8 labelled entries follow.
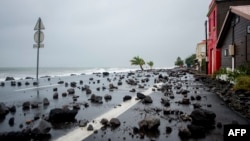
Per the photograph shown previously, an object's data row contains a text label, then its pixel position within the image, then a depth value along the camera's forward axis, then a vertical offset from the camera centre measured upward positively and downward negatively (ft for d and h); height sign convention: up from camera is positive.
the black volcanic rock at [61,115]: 17.05 -4.47
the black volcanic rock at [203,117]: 15.76 -4.29
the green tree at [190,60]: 168.92 +10.31
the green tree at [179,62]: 196.66 +9.64
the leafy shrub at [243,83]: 29.71 -2.17
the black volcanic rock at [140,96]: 28.12 -4.14
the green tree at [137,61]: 162.11 +8.70
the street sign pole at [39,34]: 30.91 +6.40
